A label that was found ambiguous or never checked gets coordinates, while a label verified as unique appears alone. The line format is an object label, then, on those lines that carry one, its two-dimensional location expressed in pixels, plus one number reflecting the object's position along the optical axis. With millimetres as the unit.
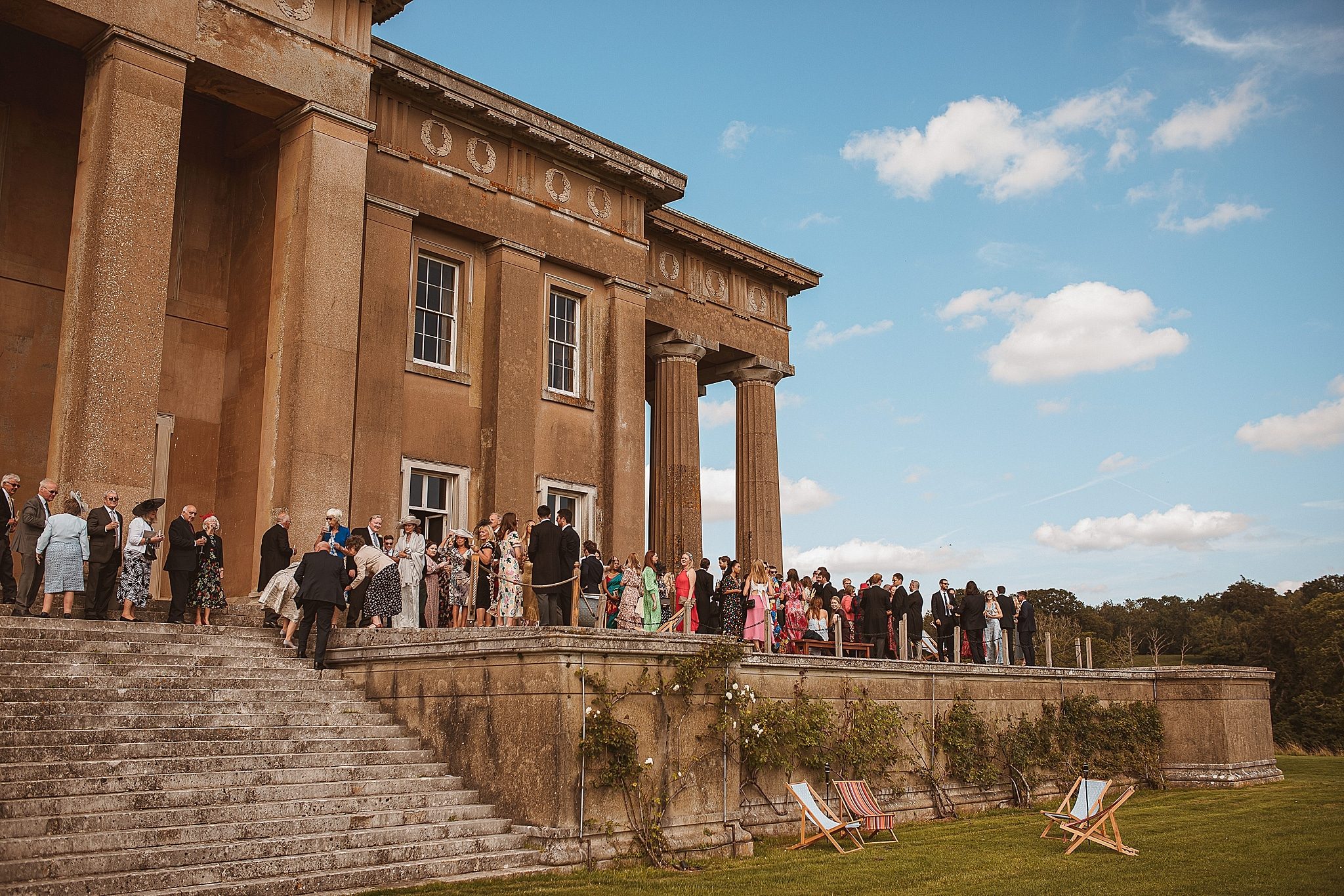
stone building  16125
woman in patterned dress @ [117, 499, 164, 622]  13422
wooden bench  18938
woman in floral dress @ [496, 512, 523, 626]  14594
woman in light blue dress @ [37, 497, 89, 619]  12867
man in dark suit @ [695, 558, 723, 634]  18797
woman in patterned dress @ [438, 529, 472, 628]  15984
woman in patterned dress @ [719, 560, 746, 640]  18734
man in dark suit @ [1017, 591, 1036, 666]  21672
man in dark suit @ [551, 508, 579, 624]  14211
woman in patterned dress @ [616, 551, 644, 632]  17250
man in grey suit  13095
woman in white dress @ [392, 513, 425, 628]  15617
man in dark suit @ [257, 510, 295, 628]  15633
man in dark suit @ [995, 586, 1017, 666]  21484
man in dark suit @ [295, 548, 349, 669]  13344
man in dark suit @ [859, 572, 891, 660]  19641
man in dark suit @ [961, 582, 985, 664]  20859
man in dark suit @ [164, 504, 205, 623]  13961
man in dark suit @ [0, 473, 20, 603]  13070
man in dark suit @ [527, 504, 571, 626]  14234
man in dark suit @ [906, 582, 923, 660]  20297
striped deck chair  13516
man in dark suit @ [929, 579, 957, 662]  21672
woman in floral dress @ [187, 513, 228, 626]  14398
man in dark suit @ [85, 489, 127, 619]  13531
